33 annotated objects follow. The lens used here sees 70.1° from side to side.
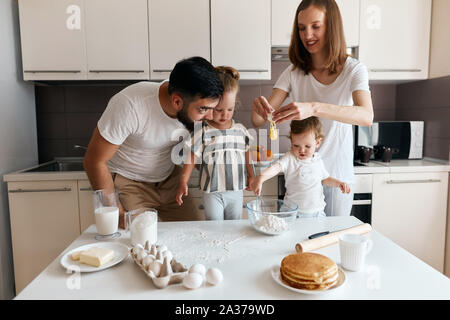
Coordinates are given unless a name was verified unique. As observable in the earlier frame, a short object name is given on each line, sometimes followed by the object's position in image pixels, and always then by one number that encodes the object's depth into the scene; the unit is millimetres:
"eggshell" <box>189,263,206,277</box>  741
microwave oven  2324
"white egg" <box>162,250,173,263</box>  773
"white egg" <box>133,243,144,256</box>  823
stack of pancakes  698
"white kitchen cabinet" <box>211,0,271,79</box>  2094
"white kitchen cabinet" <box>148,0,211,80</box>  2074
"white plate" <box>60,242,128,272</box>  792
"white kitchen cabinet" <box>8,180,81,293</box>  1940
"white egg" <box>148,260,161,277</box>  737
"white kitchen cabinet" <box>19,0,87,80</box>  2018
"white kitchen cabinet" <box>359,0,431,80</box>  2160
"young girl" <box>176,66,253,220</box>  1497
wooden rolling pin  881
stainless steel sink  2383
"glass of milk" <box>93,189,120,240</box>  1014
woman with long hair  1257
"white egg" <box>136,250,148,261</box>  794
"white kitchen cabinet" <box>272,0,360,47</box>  2111
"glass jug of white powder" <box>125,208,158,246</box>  938
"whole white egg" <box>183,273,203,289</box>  710
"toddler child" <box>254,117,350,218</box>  1383
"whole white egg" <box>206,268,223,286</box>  726
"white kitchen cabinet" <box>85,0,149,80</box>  2047
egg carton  723
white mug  769
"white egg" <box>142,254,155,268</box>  764
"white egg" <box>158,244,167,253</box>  817
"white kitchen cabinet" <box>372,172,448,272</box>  2090
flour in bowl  1017
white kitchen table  696
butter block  800
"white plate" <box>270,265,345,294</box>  685
